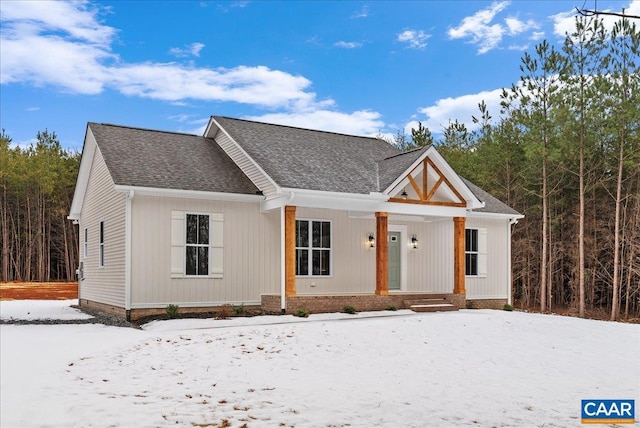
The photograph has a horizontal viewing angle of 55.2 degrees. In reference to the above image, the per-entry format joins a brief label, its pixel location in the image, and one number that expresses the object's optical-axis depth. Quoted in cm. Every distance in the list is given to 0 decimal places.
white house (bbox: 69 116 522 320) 1535
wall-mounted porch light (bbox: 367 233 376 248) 1830
